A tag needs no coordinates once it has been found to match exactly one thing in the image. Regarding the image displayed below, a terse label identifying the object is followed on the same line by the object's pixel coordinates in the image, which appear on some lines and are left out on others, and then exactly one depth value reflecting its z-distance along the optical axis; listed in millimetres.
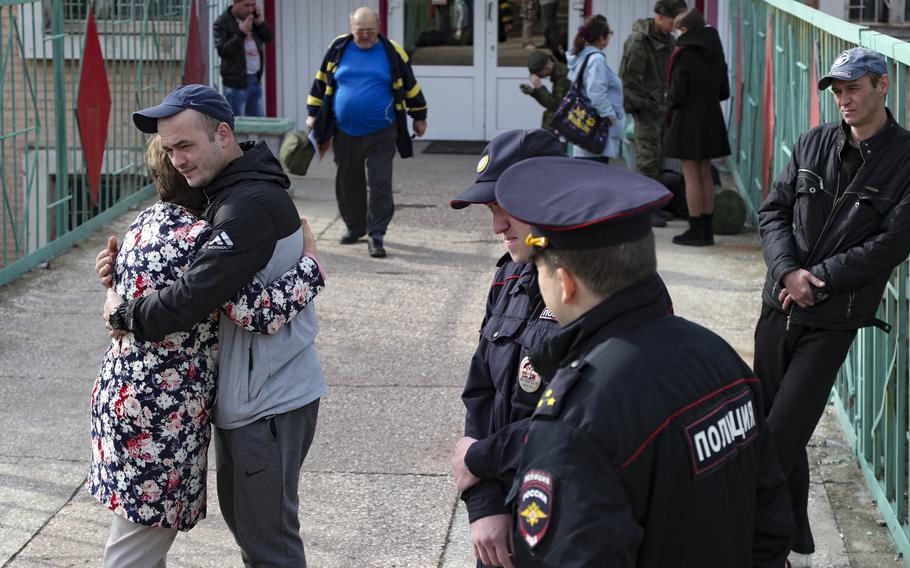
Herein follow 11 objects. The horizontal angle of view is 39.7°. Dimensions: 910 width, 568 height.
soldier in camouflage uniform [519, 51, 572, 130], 10086
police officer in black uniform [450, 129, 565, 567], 2691
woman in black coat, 9289
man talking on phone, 12055
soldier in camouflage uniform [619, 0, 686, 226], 10031
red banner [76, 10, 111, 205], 9617
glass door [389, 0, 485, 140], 13969
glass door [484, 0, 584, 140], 13797
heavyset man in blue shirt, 8883
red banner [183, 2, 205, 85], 11755
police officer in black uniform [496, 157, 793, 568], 2102
